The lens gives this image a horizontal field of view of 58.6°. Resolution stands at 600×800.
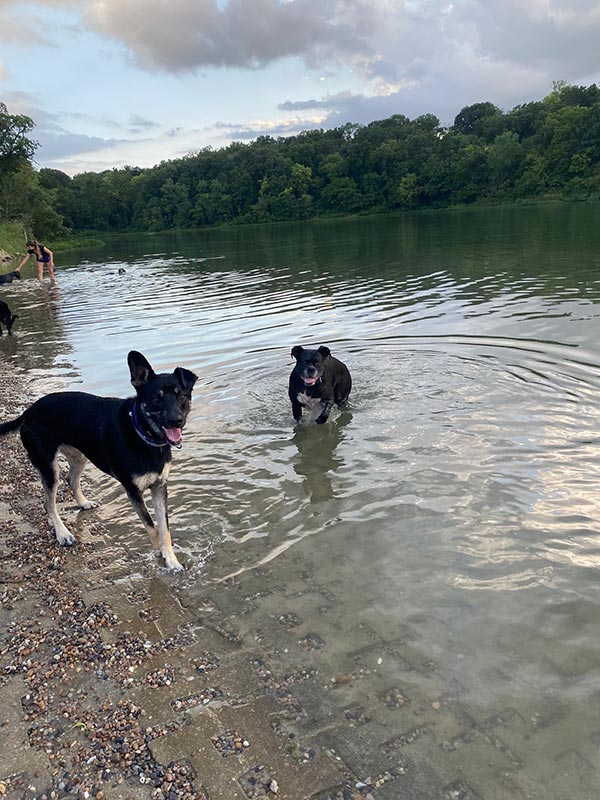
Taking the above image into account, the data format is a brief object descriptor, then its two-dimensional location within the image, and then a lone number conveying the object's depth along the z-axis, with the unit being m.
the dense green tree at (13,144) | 63.19
